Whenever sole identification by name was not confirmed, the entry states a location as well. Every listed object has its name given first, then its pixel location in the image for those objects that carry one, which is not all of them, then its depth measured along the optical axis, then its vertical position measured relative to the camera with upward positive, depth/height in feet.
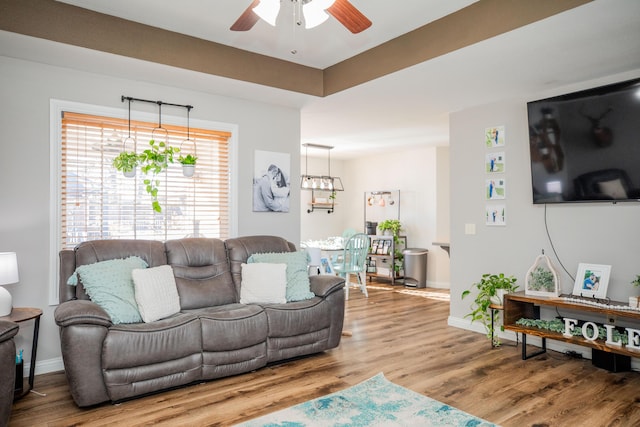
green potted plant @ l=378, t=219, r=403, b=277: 25.73 -1.02
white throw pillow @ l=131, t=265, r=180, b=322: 10.11 -1.83
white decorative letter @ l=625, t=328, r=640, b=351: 10.28 -2.91
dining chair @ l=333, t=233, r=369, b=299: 21.13 -1.93
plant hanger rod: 12.46 +3.44
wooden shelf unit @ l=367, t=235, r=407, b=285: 25.35 -2.50
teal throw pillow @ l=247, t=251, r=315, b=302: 12.25 -1.56
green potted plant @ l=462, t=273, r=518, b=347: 13.56 -2.41
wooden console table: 10.44 -2.74
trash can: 24.53 -2.81
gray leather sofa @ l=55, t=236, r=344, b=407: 8.75 -2.56
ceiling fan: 7.47 +3.63
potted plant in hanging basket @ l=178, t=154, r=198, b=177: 13.09 +1.58
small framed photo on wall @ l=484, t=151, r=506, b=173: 14.52 +1.87
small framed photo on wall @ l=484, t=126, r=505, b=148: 14.53 +2.75
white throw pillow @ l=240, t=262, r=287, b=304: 11.90 -1.86
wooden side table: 9.23 -2.17
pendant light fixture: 24.27 +2.16
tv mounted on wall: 11.03 +1.98
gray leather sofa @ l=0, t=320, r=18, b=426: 7.10 -2.52
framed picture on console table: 11.63 -1.73
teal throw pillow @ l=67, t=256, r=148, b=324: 9.66 -1.62
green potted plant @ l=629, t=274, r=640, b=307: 10.60 -2.02
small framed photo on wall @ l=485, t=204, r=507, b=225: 14.53 +0.08
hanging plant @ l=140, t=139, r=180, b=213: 12.73 +1.60
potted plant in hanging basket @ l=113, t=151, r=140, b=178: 11.96 +1.50
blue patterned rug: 8.24 -3.91
